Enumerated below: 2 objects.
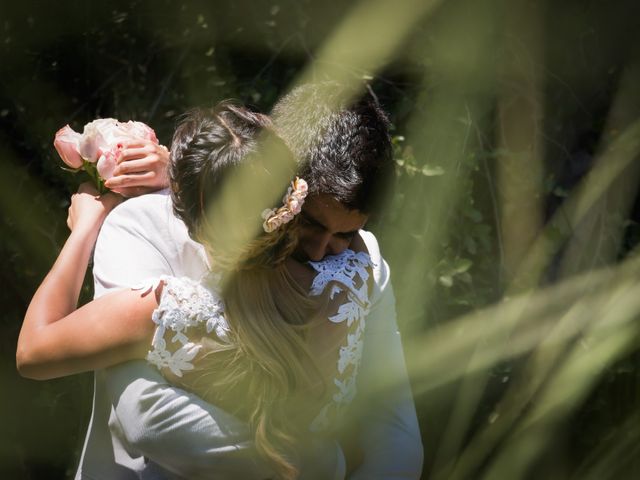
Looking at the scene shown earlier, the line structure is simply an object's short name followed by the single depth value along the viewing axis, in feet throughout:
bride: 9.67
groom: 9.90
